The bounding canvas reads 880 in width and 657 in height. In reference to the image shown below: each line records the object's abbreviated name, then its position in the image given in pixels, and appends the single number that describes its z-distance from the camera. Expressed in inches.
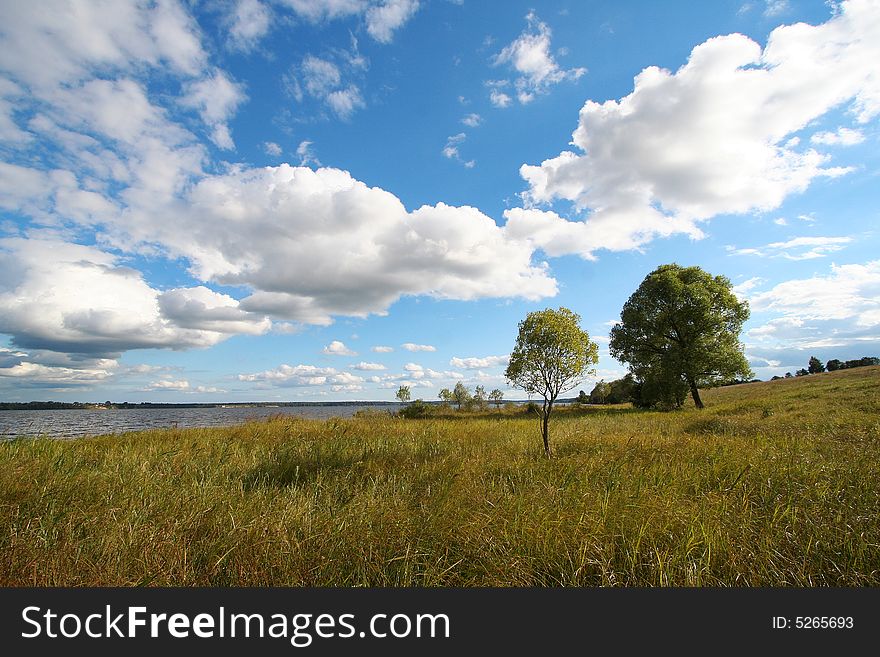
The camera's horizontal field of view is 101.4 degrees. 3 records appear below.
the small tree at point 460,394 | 1813.5
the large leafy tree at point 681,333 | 1039.0
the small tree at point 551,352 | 392.8
